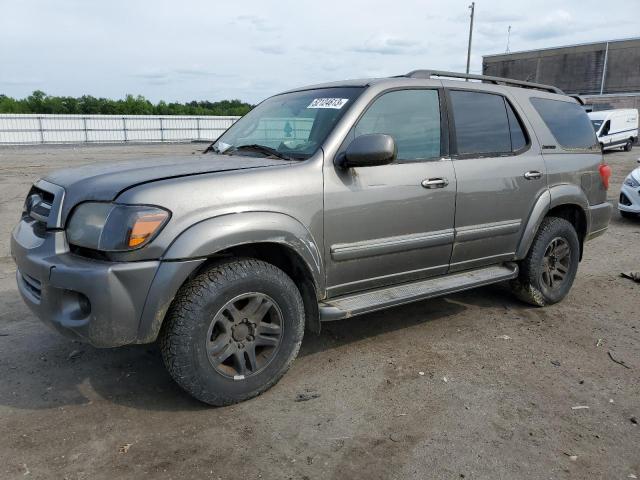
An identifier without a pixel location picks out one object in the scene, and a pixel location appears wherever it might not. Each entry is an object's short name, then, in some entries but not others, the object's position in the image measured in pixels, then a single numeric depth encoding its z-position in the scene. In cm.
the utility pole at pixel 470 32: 3348
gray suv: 271
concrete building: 4900
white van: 2398
